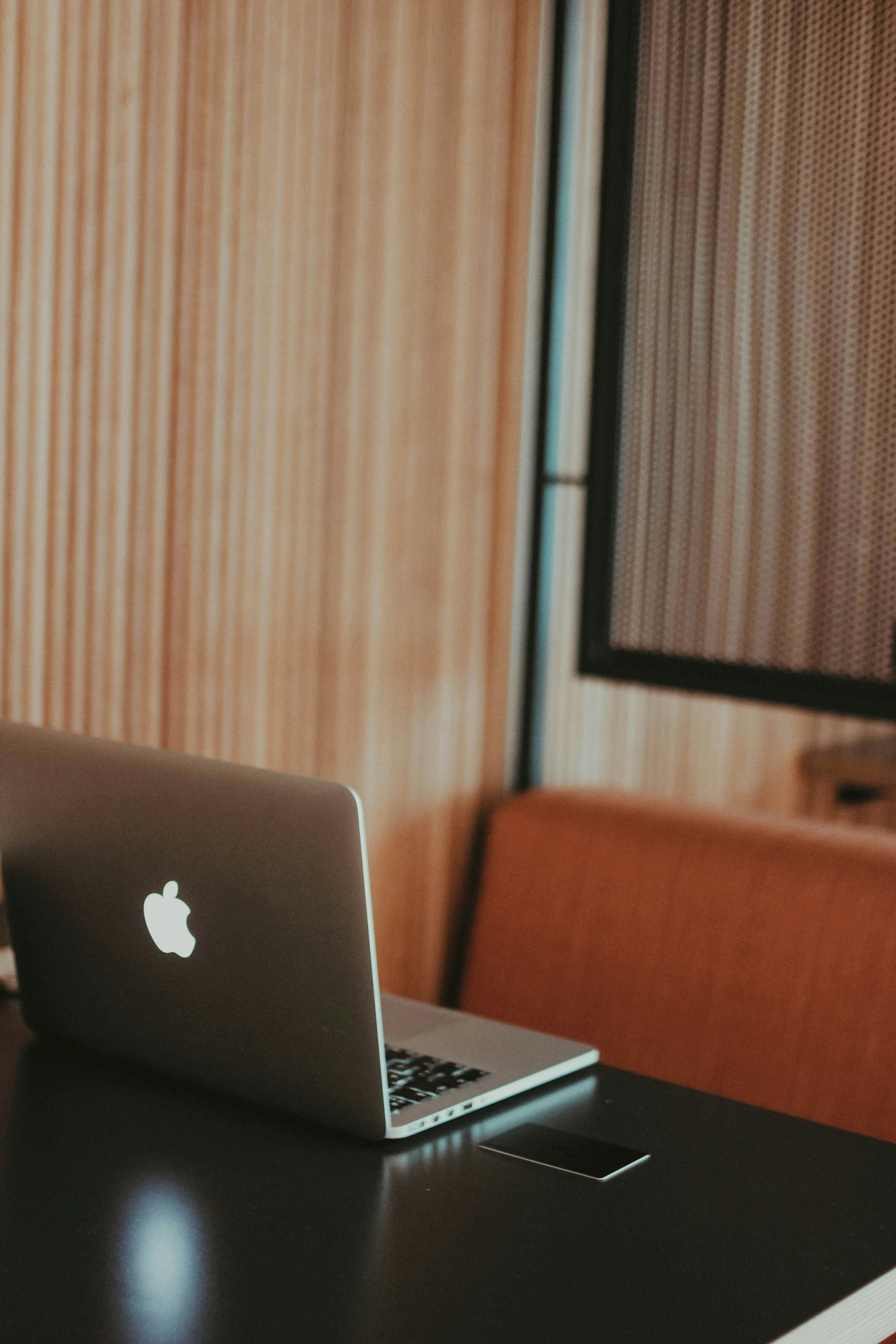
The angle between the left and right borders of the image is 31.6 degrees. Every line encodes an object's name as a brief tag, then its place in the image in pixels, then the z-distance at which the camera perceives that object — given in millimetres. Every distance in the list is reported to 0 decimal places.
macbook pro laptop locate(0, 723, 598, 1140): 1189
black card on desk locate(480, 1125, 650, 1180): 1225
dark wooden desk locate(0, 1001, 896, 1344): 983
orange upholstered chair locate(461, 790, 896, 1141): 1933
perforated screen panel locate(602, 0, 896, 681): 1990
